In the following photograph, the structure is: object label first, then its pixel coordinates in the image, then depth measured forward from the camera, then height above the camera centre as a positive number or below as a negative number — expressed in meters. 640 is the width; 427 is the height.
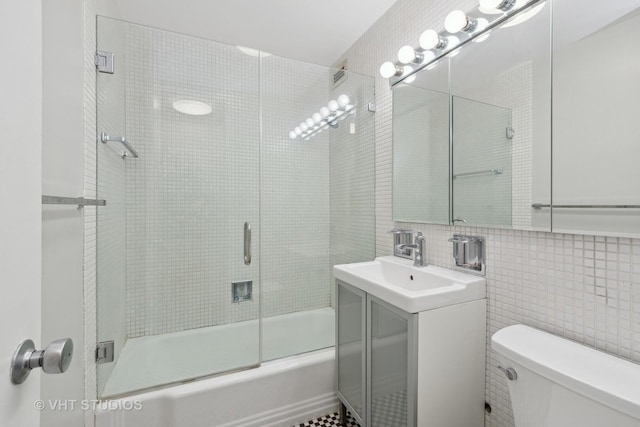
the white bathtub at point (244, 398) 1.36 -0.98
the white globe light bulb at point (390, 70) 1.70 +0.88
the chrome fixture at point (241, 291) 2.06 -0.58
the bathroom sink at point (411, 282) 1.08 -0.33
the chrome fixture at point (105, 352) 1.42 -0.73
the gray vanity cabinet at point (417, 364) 1.06 -0.63
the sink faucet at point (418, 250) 1.54 -0.21
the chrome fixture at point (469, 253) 1.29 -0.19
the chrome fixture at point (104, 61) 1.42 +0.78
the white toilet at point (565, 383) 0.67 -0.44
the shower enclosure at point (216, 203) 1.63 +0.07
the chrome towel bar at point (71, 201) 0.80 +0.04
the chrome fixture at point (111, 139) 1.45 +0.38
